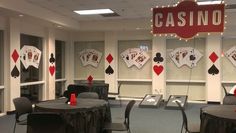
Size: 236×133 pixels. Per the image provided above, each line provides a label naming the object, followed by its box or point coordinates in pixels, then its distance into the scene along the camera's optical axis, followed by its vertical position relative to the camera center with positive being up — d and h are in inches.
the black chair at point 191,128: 155.1 -36.6
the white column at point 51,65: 341.4 +2.5
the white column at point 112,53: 381.4 +19.3
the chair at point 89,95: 203.6 -21.5
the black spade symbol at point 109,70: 382.6 -4.8
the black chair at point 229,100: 194.1 -24.9
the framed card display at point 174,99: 302.7 -40.1
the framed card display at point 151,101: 312.5 -41.3
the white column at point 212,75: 336.8 -11.3
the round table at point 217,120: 130.0 -26.8
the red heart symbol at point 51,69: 343.3 -3.3
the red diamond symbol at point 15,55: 275.4 +11.9
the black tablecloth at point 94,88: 267.5 -22.0
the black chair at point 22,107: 174.2 -26.3
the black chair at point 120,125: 159.5 -35.8
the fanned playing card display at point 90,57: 398.0 +14.5
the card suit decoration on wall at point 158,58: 358.6 +11.0
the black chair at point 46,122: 126.5 -26.5
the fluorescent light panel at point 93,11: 296.2 +62.4
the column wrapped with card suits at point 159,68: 358.6 -2.2
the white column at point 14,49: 272.5 +17.6
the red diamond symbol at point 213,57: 337.1 +11.2
